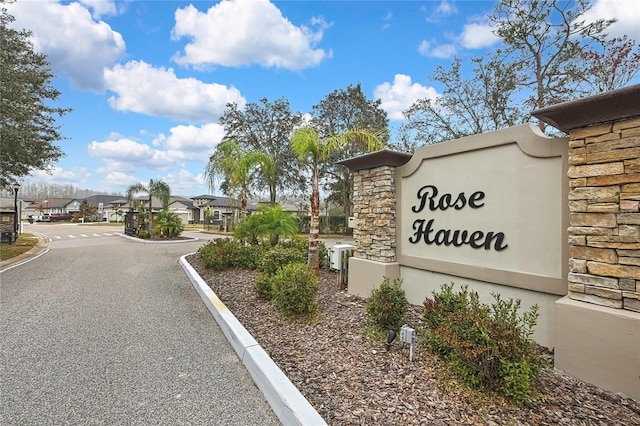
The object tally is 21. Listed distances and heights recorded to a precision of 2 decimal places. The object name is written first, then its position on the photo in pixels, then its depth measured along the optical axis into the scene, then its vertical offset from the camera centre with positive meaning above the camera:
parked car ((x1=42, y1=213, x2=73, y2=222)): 58.96 -0.99
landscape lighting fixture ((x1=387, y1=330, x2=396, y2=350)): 3.27 -1.25
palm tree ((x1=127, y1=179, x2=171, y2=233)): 20.83 +1.38
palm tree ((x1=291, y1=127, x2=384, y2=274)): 6.84 +1.44
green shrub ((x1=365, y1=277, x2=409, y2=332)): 3.71 -1.08
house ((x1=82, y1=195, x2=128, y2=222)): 55.19 +1.19
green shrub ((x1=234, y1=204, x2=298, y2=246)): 9.28 -0.36
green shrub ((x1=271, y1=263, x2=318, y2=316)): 4.43 -1.11
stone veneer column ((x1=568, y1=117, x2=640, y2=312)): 2.66 +0.01
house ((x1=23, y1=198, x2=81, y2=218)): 66.88 +0.97
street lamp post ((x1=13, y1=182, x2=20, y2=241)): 17.98 -0.44
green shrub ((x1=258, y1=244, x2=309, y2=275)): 6.39 -0.96
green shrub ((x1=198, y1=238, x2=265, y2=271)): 8.12 -1.11
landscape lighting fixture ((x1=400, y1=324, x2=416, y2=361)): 3.00 -1.14
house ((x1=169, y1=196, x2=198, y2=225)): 52.59 +0.63
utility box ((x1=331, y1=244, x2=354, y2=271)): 6.39 -0.81
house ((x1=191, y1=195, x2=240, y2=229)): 51.85 +1.16
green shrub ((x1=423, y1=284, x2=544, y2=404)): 2.41 -1.09
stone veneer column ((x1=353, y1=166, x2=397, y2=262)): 5.27 +0.00
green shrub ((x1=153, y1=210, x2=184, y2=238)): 18.58 -0.72
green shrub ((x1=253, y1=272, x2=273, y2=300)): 5.40 -1.26
